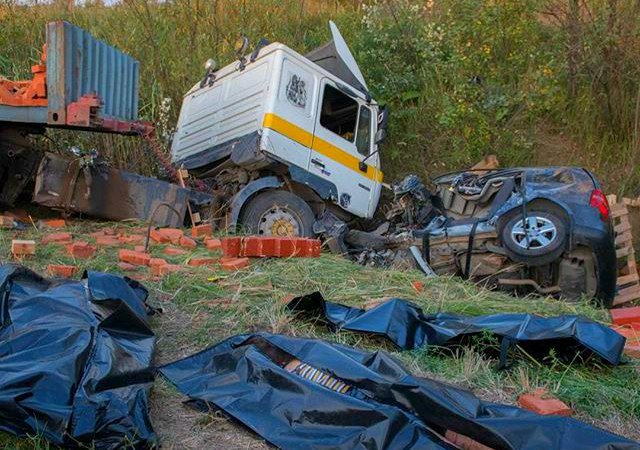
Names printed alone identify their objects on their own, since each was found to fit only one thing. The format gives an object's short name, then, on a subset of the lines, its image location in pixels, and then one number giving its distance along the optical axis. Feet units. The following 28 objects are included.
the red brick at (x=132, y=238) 25.38
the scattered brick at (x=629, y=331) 17.47
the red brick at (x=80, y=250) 21.84
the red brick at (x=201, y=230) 27.50
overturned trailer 24.18
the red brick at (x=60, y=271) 18.43
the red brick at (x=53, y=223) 27.63
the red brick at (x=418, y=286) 21.26
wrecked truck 24.11
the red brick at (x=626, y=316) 19.24
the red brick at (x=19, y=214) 27.98
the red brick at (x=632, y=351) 15.40
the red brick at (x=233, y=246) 23.07
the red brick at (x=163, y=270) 20.51
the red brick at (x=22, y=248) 20.88
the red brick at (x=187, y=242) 25.45
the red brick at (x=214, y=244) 24.93
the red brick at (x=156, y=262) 20.97
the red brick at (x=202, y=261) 22.35
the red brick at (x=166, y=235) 25.99
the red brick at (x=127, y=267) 20.97
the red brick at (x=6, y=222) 25.70
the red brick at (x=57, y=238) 23.73
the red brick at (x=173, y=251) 24.14
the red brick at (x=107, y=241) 24.43
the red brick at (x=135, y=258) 21.70
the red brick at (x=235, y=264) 21.49
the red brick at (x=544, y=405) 11.59
